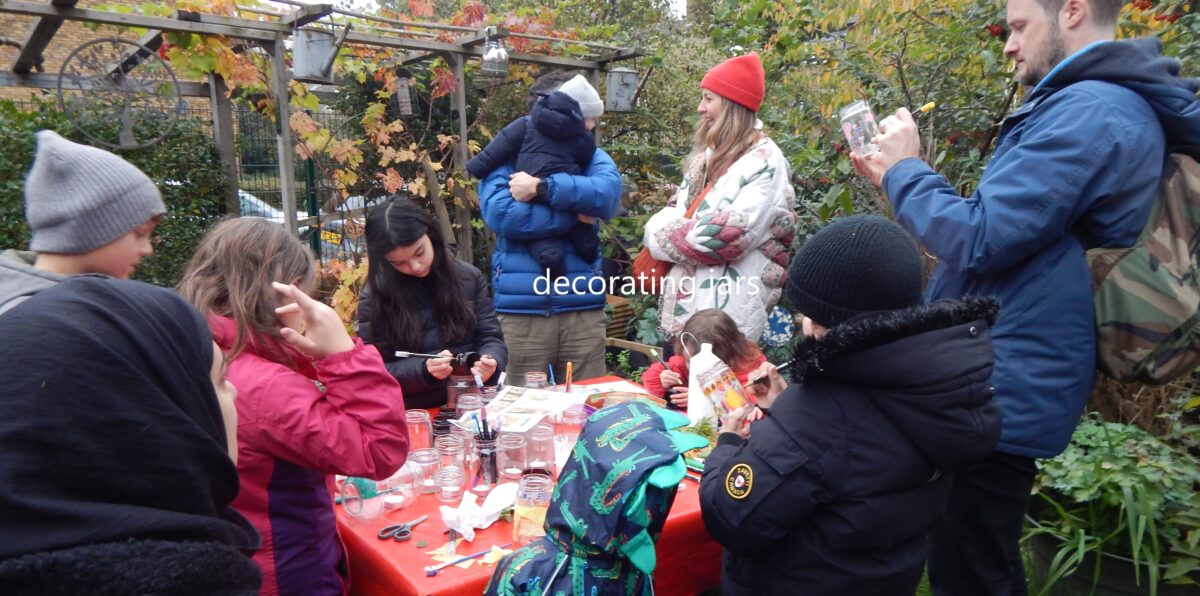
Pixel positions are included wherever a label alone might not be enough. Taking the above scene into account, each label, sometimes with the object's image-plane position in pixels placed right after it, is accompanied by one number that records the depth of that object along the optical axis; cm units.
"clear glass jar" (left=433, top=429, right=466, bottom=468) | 212
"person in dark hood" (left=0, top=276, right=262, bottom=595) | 90
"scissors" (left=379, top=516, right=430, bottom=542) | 175
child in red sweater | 265
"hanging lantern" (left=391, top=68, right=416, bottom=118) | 582
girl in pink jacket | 158
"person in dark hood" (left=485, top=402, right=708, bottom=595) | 130
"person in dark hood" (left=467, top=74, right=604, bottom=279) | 348
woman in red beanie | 278
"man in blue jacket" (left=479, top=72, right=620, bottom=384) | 344
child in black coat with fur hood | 140
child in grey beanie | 112
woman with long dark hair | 273
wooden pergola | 399
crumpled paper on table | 176
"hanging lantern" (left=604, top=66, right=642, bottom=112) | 614
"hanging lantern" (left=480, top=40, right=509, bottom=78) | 516
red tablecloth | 157
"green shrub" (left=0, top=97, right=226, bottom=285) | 477
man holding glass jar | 156
